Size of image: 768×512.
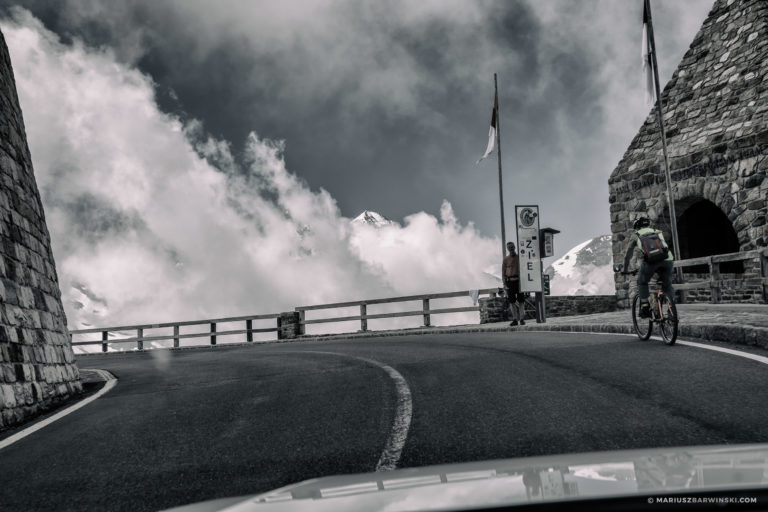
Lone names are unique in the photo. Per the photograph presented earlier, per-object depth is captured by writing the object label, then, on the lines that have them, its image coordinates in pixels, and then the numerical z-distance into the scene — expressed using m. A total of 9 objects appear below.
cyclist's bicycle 8.16
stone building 14.89
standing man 15.36
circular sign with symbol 15.66
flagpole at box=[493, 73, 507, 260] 22.19
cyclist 8.69
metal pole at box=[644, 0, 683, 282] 16.19
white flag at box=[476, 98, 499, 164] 23.39
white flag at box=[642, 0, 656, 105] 17.45
